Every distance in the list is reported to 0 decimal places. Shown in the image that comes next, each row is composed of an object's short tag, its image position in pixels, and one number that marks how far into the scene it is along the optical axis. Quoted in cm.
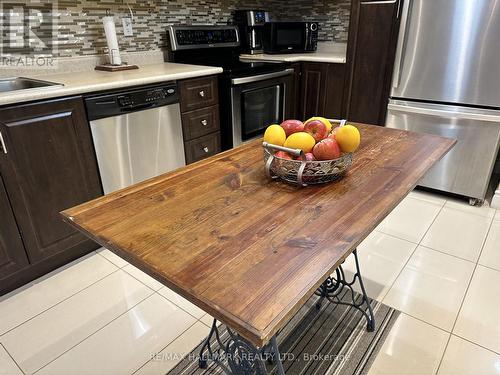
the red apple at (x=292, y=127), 110
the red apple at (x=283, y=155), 102
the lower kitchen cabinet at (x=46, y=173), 164
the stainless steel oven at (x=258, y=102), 262
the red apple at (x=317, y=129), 107
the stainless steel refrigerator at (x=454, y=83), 225
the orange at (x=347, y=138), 103
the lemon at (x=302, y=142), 102
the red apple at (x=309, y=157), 100
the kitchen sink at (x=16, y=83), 201
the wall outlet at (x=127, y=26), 254
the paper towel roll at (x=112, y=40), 229
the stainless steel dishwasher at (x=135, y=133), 193
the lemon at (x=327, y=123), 112
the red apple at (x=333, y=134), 105
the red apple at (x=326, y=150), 100
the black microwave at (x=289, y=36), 328
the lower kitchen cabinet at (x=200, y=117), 234
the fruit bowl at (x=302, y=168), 98
